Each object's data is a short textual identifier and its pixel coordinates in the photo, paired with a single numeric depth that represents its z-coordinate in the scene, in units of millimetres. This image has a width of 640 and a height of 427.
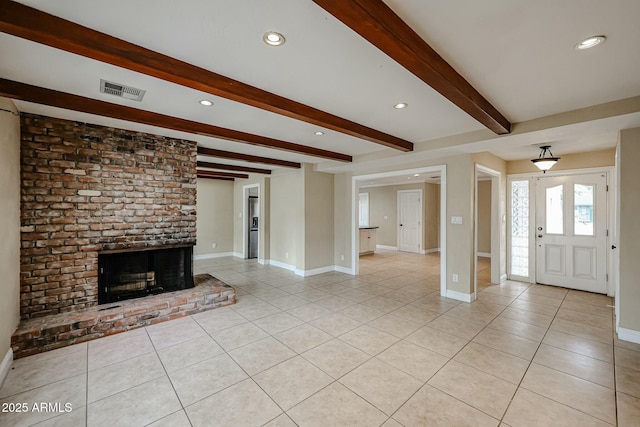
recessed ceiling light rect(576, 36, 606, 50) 1715
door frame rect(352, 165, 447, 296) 4621
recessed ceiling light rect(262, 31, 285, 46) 1674
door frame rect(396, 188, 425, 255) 9043
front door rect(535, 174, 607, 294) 4652
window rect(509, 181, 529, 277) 5469
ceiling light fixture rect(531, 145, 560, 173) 4237
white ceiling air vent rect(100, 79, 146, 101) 2377
